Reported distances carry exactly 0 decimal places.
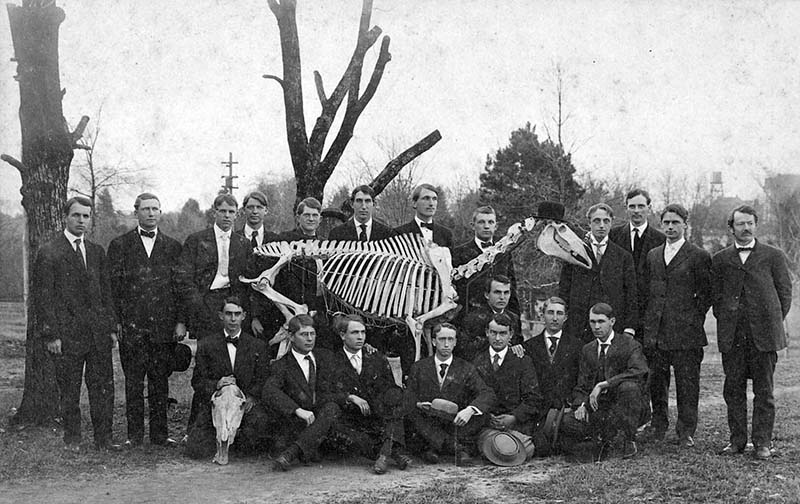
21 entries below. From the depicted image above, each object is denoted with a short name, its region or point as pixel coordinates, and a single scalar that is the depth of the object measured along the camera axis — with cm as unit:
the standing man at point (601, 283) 676
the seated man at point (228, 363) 643
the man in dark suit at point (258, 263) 708
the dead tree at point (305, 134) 955
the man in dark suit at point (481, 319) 666
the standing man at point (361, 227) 737
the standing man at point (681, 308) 643
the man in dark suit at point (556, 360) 650
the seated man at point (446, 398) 605
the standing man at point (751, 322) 597
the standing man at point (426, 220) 720
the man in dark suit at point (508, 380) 623
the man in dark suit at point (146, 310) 659
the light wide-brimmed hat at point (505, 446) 586
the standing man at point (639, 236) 690
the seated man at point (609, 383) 604
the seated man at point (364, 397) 602
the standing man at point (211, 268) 673
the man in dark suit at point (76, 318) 630
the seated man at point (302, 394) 590
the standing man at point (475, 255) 715
